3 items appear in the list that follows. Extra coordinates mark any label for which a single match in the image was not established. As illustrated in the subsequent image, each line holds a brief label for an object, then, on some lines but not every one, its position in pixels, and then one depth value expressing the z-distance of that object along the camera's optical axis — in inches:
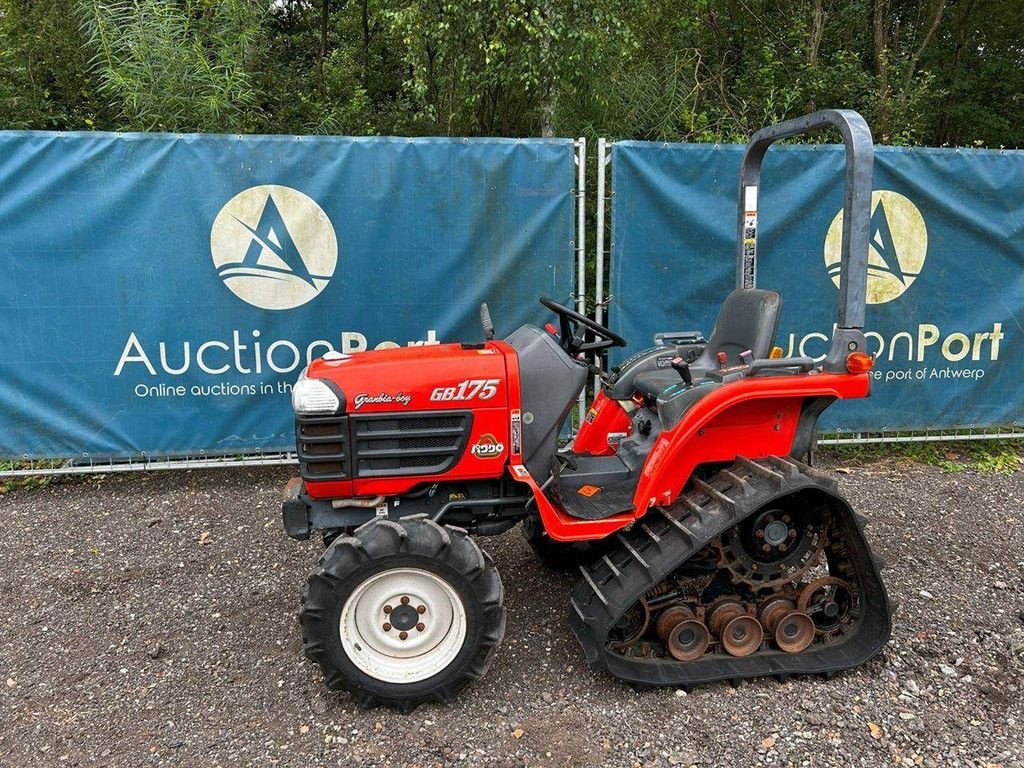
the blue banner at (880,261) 187.8
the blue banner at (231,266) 175.9
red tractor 103.7
